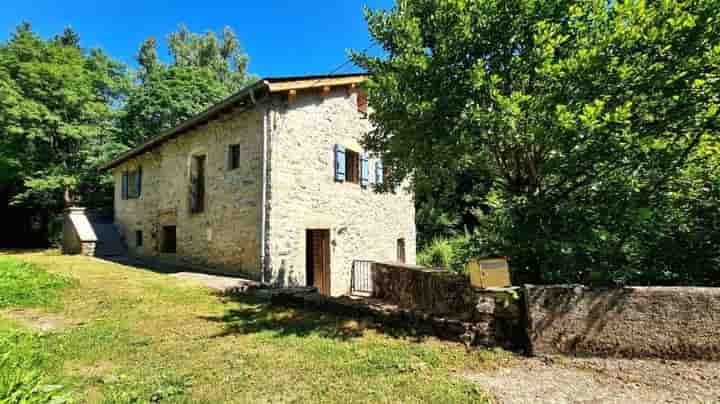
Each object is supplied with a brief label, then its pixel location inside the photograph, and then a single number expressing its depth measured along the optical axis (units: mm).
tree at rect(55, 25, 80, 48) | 23938
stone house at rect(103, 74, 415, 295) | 7598
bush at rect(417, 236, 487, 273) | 13302
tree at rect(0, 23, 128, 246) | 13797
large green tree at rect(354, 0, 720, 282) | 3115
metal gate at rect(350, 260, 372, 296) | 9773
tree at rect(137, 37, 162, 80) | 23922
